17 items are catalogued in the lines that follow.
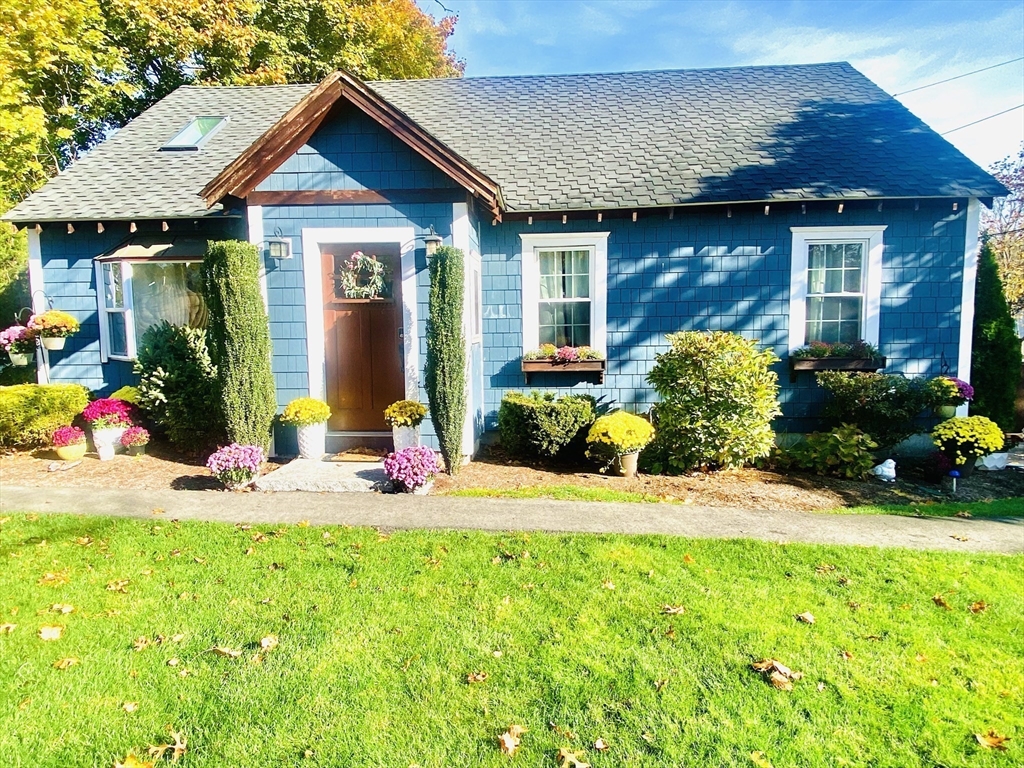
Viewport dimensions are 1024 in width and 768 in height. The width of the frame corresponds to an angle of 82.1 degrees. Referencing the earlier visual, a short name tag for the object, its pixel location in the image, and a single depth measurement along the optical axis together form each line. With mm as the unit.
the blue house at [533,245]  7477
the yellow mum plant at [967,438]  7523
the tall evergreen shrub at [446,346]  6836
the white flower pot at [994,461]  8164
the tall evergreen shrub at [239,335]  6820
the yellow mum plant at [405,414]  7168
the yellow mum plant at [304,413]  7273
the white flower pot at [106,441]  7996
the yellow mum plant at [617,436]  7422
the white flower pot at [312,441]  7410
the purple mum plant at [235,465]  6480
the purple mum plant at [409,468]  6402
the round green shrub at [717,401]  7414
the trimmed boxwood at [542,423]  7844
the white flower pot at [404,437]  7227
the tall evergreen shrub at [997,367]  9227
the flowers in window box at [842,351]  8547
